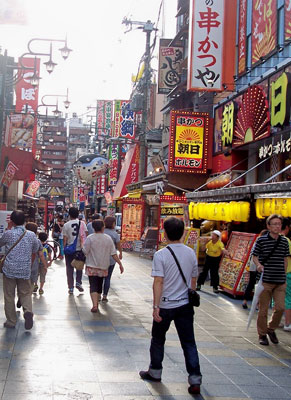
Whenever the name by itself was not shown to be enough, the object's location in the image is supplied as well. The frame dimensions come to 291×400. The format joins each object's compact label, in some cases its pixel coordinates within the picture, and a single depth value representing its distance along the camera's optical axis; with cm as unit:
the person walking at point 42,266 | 1165
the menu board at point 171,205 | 2025
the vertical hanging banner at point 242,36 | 1817
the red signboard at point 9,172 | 2075
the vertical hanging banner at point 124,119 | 3762
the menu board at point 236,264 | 1222
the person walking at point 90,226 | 1443
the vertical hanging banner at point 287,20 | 1407
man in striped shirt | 761
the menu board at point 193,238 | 1636
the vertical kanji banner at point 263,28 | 1545
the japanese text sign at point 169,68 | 2762
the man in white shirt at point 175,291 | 548
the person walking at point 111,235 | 1123
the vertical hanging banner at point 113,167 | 4681
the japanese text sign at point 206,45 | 1753
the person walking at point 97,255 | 990
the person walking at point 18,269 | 779
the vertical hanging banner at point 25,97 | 3572
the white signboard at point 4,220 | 1346
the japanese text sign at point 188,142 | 2212
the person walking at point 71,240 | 1175
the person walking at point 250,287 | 1103
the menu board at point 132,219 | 2661
